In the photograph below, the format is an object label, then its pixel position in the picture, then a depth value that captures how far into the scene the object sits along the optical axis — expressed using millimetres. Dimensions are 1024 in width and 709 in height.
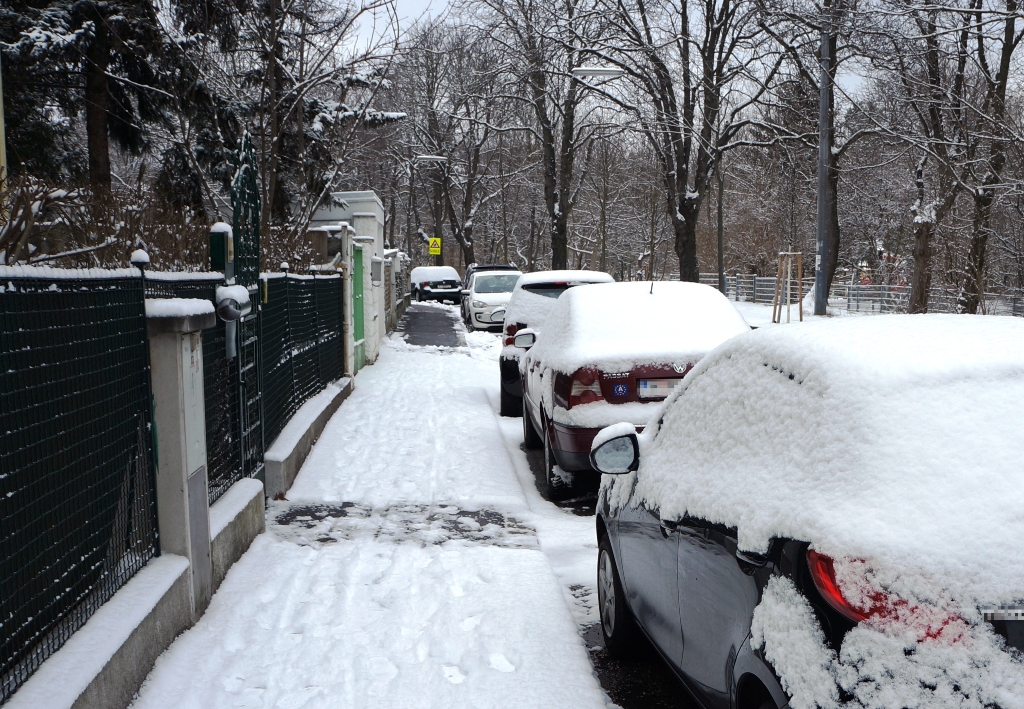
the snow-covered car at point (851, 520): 2115
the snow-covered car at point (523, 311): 11406
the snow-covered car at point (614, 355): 6844
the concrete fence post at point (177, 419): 4301
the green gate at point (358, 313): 14617
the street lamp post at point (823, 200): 21288
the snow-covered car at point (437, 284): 44719
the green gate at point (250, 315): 6148
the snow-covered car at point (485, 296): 27020
